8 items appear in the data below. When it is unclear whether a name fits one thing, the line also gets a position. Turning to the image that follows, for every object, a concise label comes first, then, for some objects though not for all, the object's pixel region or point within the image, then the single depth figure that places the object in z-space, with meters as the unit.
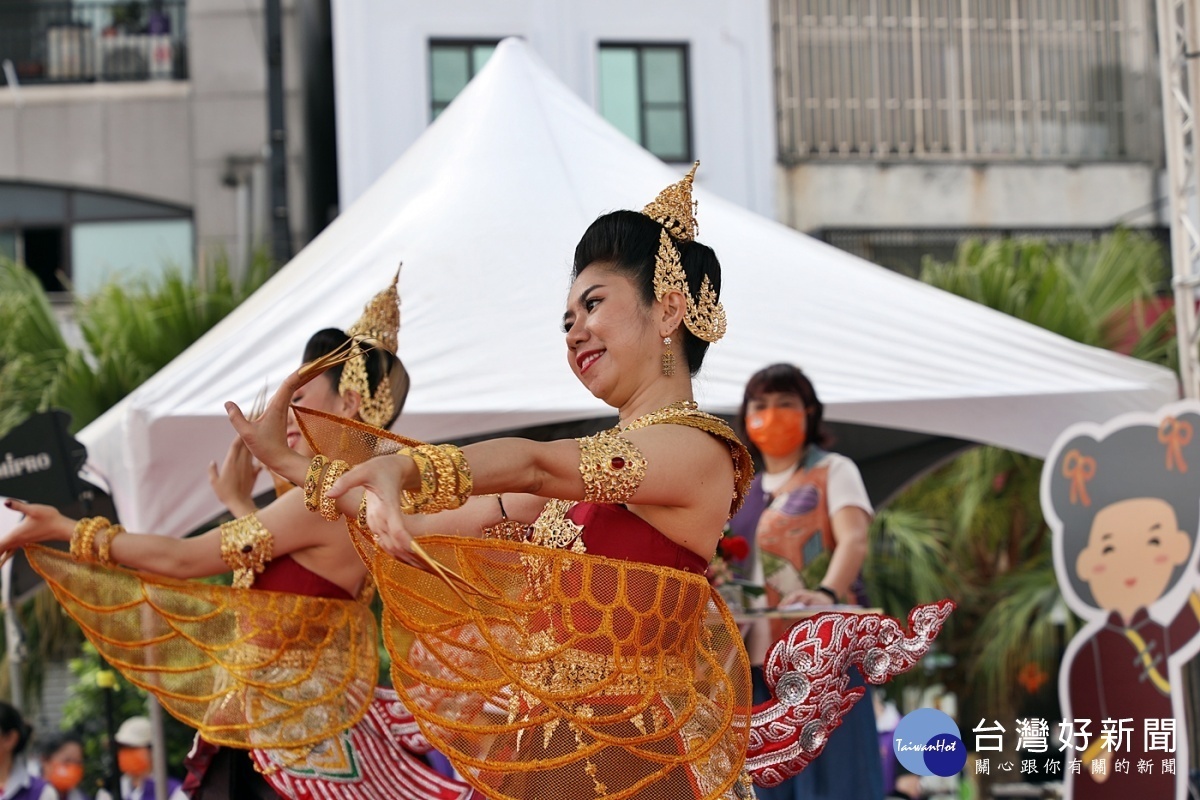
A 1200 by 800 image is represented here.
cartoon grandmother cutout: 8.53
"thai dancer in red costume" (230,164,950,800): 4.13
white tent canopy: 8.32
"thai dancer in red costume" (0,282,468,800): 6.37
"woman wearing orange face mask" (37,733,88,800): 10.88
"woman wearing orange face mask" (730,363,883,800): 8.22
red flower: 7.93
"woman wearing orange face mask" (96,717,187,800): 11.77
